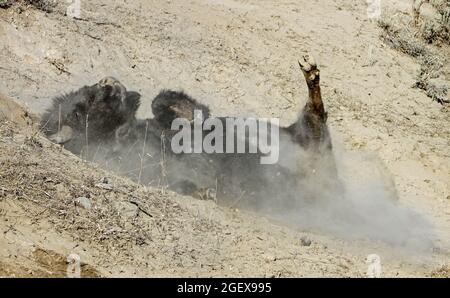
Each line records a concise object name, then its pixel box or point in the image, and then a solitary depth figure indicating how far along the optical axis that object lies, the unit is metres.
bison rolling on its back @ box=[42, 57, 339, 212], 13.45
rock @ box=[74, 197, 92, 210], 10.33
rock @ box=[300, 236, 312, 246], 11.51
